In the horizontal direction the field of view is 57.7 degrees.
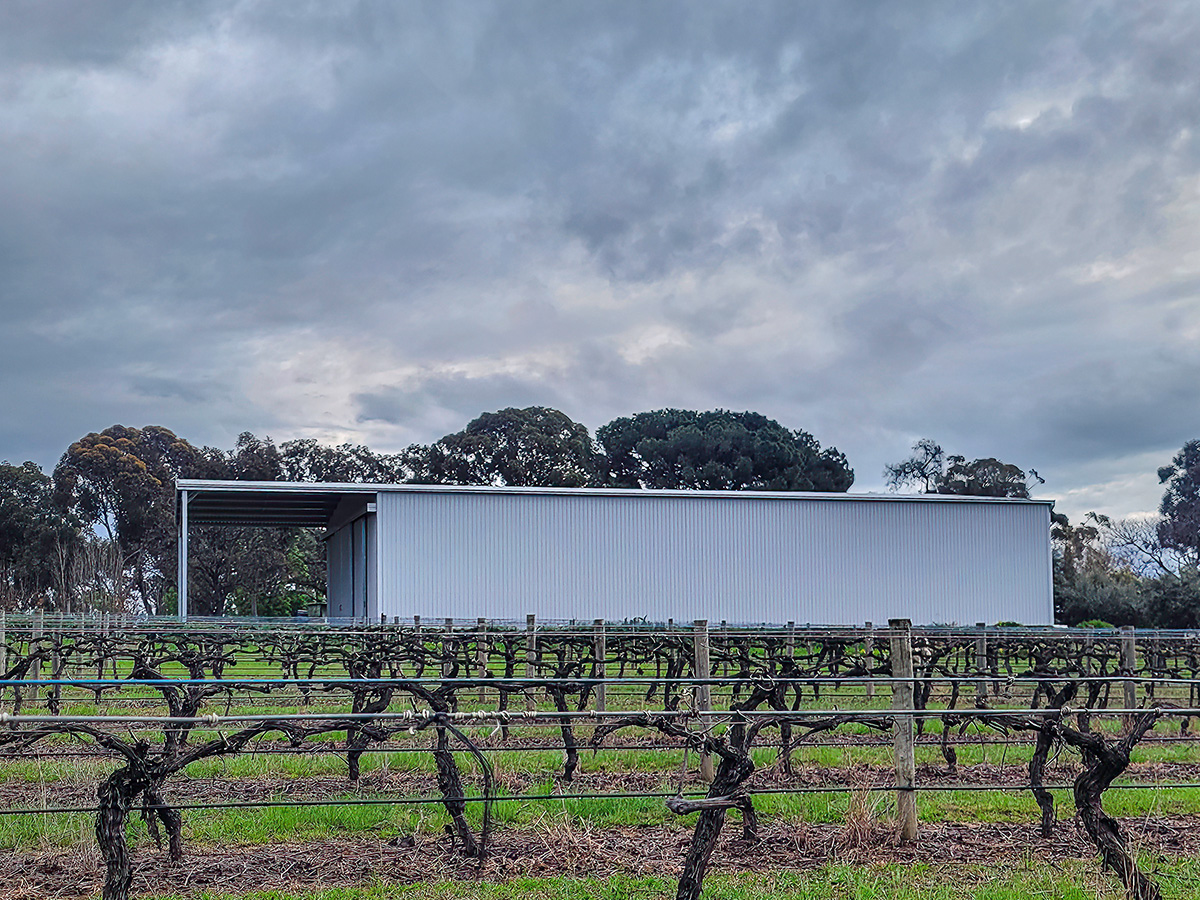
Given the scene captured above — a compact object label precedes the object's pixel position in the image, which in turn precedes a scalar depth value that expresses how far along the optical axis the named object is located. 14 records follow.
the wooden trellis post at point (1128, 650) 15.31
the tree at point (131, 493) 49.03
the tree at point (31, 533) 46.91
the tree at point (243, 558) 53.12
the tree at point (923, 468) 59.75
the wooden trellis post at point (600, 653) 13.27
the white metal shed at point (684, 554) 30.58
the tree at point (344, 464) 55.44
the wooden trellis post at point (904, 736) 7.03
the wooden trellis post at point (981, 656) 14.81
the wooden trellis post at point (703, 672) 9.07
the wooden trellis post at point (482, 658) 14.56
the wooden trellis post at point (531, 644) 14.74
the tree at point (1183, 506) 56.72
